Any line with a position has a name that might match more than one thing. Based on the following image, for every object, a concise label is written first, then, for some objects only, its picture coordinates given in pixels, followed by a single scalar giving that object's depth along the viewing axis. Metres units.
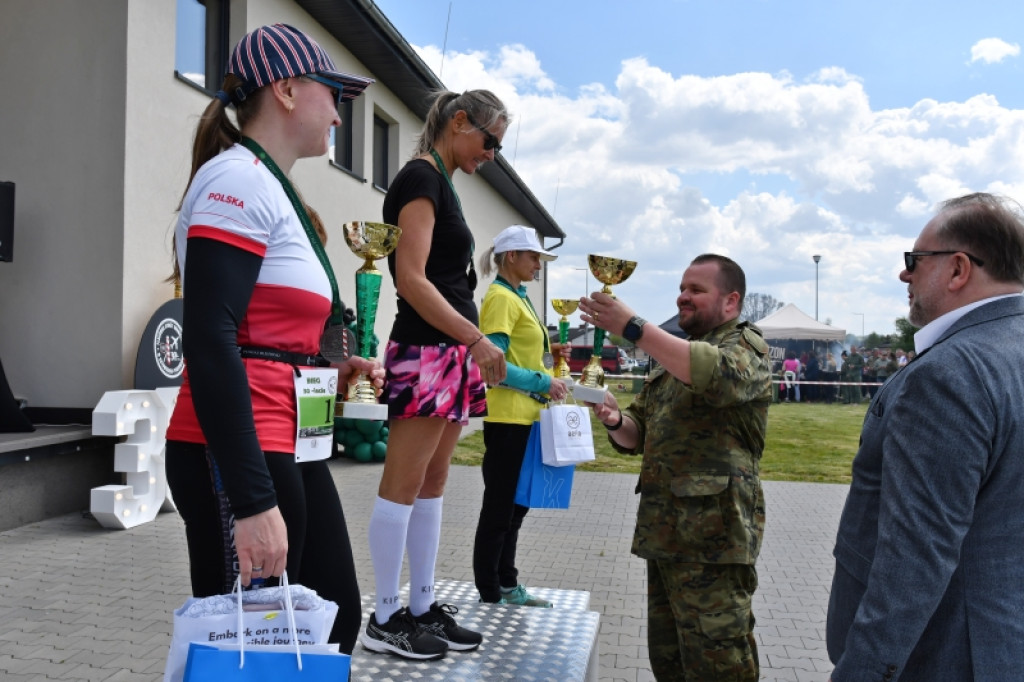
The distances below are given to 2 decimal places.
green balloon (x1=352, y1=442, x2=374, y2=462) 11.11
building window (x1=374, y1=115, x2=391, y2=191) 14.30
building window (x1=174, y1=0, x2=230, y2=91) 8.40
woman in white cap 4.10
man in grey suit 1.66
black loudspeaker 6.99
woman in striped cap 1.68
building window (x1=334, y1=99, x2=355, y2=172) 12.61
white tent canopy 31.56
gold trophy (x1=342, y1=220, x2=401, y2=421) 2.47
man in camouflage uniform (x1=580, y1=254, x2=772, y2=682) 2.75
